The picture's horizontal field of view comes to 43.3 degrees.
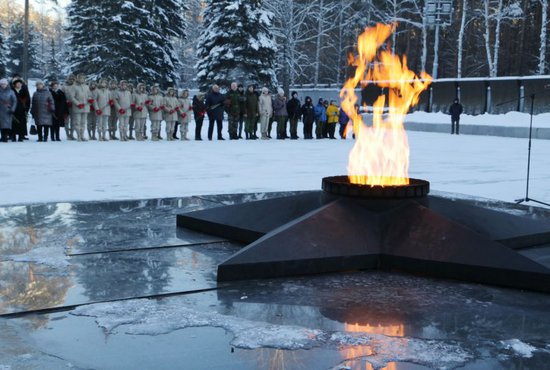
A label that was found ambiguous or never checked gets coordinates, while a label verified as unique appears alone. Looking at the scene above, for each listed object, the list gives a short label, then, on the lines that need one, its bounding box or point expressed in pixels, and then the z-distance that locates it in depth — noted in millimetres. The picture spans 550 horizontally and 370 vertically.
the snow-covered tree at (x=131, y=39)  38938
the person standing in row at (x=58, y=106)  19234
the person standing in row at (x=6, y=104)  18031
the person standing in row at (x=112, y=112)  20516
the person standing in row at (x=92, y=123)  20736
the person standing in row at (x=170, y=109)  21766
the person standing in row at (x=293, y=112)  24609
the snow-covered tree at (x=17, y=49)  70688
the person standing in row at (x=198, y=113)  22750
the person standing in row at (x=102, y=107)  20031
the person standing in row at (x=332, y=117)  24938
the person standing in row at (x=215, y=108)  23047
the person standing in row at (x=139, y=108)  21141
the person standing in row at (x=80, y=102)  19531
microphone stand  8780
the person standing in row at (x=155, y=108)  21453
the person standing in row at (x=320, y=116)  25047
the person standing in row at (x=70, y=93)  19609
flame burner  5512
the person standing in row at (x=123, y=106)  20531
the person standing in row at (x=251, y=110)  23091
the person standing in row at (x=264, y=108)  23641
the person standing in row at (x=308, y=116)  24828
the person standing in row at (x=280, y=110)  24359
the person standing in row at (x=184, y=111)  22219
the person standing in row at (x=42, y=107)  18792
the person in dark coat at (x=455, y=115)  28609
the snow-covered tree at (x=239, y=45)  38344
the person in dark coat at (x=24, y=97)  19078
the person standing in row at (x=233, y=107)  22859
